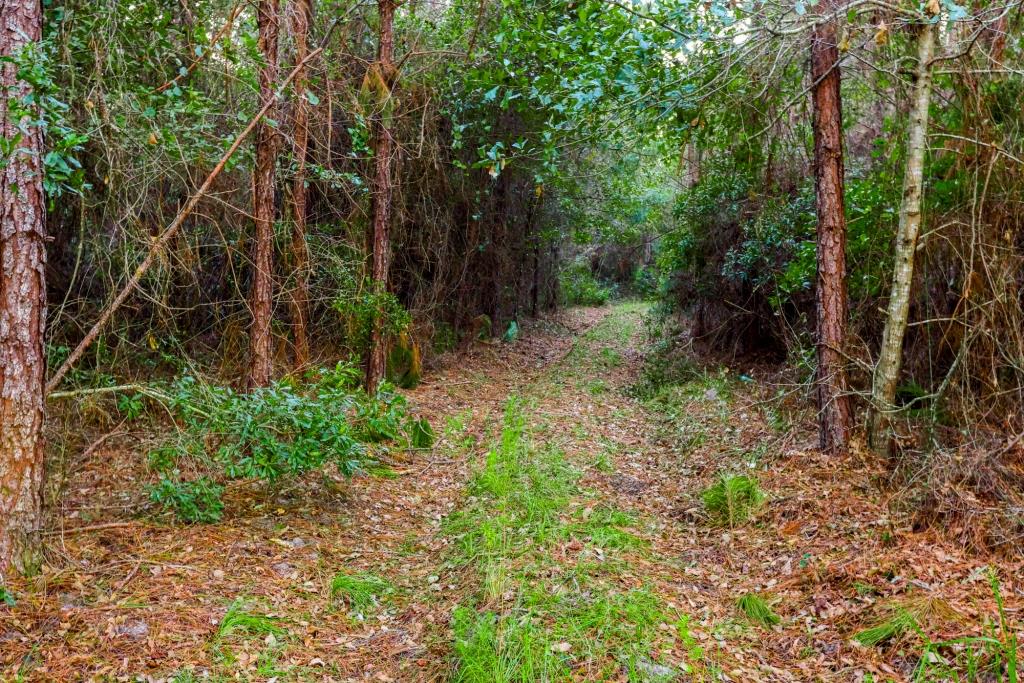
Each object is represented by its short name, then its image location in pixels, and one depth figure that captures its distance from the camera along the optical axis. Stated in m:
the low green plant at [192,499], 4.68
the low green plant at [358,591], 4.26
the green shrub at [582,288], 21.88
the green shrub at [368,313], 8.21
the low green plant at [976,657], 3.12
